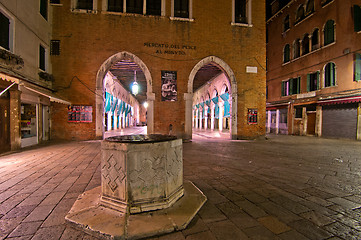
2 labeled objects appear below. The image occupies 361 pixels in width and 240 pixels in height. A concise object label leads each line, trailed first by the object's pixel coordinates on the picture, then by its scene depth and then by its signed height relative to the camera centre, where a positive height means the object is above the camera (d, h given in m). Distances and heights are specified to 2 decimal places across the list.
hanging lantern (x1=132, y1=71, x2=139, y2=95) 11.67 +2.31
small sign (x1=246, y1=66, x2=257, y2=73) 10.90 +3.46
